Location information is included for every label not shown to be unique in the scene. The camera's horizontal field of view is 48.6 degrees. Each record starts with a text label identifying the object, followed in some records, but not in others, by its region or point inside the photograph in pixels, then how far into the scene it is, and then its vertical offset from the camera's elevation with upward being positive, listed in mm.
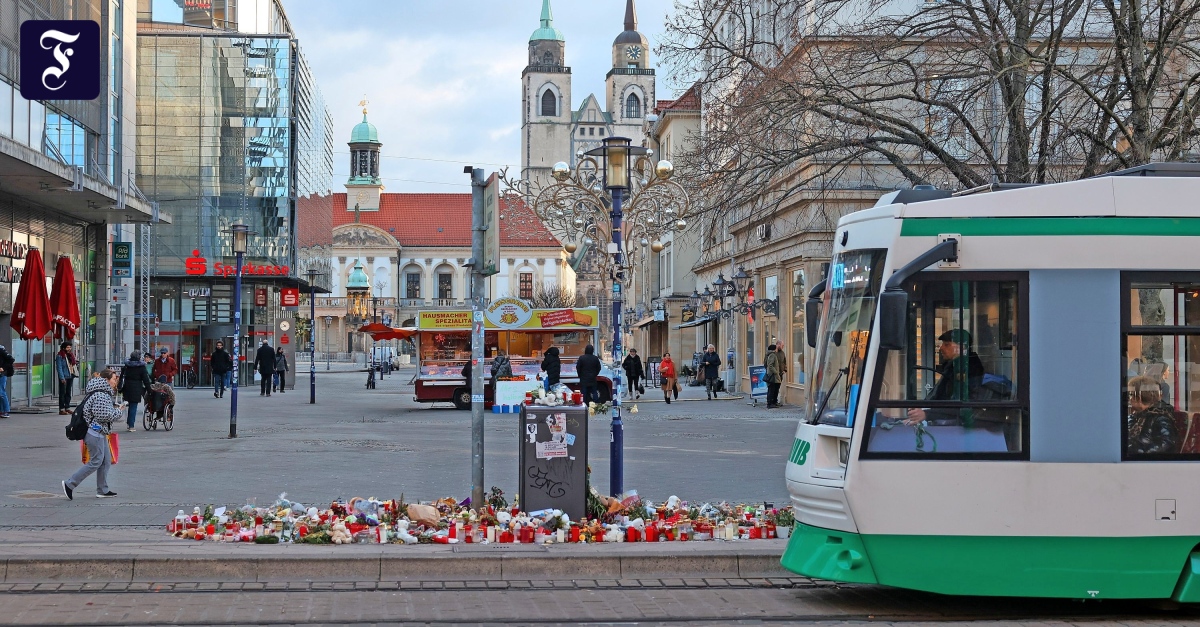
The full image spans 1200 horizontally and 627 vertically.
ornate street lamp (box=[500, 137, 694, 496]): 23375 +2596
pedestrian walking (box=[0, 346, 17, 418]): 27609 -646
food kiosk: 35812 +1
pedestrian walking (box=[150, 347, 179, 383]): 29656 -566
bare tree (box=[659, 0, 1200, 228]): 17781 +3668
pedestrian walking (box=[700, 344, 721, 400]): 40906 -809
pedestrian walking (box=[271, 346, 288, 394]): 48188 -906
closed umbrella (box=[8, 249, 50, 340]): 27562 +707
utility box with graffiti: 11328 -1020
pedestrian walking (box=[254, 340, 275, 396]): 43688 -751
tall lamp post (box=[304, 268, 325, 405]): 39344 +350
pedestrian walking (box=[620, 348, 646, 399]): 41250 -841
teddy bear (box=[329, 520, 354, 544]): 10750 -1567
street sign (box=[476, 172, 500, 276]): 11344 +968
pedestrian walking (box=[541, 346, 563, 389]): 33969 -630
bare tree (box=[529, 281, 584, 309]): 134375 +4735
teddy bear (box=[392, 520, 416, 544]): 10836 -1584
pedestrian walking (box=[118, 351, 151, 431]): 24422 -713
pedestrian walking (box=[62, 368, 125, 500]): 13859 -977
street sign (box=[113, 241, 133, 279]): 37531 +2356
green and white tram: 8383 -404
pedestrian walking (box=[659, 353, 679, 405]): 39344 -979
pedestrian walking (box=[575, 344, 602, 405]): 31953 -674
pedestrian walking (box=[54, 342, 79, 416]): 29297 -679
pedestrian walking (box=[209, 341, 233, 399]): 39406 -738
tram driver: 8523 -240
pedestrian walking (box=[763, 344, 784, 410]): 35344 -831
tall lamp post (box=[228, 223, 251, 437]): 23953 +823
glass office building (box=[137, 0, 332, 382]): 49719 +6742
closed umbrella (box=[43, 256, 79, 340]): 29547 +994
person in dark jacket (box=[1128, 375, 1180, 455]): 8469 -508
